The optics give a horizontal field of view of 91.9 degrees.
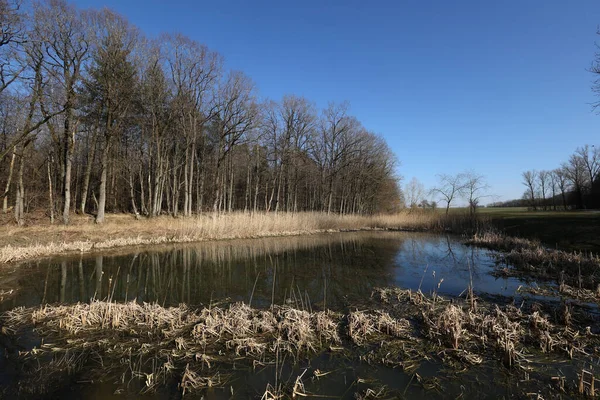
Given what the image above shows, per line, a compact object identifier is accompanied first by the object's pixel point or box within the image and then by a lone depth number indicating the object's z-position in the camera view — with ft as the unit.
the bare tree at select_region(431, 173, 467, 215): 100.56
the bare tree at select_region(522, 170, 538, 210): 237.70
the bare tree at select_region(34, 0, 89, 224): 51.01
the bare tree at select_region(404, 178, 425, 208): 151.33
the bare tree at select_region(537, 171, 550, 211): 237.37
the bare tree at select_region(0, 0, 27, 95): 38.83
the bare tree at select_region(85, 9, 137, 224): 56.03
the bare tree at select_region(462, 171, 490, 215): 82.28
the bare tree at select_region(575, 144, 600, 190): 168.96
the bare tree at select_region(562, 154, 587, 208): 155.12
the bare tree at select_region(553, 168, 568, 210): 193.10
